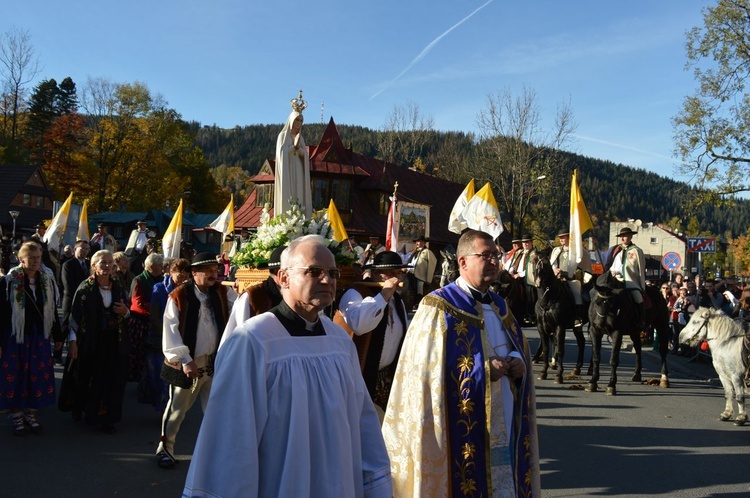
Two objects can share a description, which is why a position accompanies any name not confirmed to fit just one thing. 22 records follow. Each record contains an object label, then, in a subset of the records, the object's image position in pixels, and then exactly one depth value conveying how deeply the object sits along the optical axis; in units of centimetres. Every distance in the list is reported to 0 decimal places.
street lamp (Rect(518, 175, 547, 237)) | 4319
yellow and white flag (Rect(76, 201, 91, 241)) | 2001
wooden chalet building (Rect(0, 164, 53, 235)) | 5712
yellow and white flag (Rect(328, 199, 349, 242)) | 1160
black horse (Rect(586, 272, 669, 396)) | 1156
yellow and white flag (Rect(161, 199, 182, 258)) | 1659
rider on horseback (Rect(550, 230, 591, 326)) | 1334
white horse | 916
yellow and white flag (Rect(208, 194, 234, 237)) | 1927
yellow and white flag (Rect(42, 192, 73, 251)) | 1984
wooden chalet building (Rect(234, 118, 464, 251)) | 4566
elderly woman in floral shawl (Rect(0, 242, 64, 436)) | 746
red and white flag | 2055
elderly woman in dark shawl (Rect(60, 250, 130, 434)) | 782
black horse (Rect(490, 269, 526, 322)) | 1467
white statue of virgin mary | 861
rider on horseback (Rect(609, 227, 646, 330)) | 1255
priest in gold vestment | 438
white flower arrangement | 616
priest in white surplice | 268
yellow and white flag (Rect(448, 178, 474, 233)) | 1684
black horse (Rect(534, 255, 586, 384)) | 1260
